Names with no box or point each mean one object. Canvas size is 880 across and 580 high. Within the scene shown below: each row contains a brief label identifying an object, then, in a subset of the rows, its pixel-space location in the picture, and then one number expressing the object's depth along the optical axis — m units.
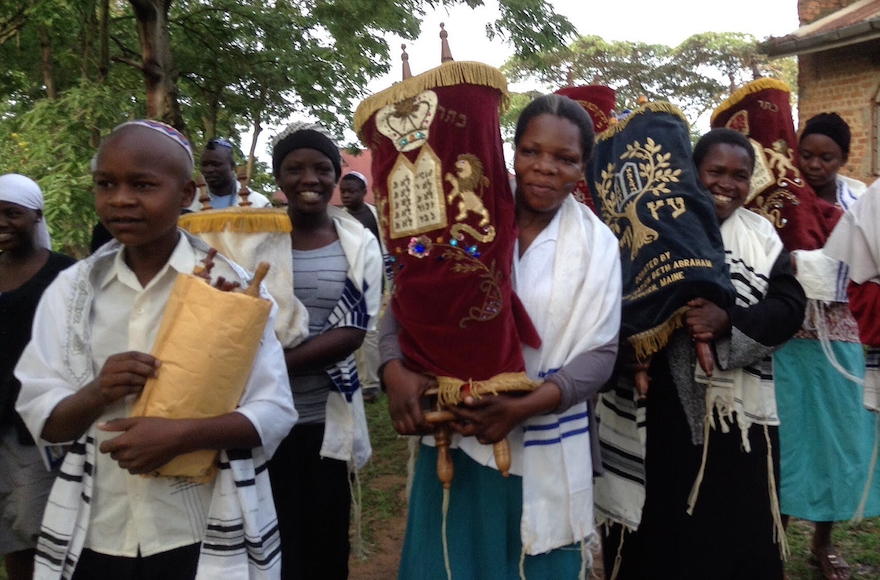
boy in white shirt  1.69
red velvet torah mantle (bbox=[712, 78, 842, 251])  2.89
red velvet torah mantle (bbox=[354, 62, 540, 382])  1.86
